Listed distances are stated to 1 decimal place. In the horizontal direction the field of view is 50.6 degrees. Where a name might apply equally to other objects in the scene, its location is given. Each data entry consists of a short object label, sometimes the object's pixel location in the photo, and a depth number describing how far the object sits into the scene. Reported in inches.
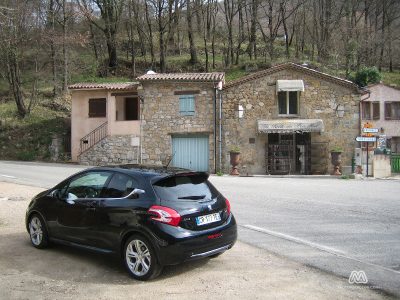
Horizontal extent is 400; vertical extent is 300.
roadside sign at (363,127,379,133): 843.0
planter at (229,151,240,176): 932.0
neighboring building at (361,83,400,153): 1261.1
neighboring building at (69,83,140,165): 1026.7
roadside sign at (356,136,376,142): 861.8
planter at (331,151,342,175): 910.4
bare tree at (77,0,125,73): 1477.6
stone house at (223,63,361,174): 957.2
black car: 205.2
